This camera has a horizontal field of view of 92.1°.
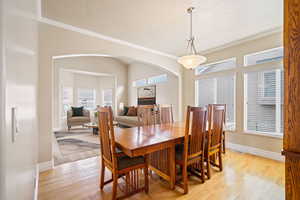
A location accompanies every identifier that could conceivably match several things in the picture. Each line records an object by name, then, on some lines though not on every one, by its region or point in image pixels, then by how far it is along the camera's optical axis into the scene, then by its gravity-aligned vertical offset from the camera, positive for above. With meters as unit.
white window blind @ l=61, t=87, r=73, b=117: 6.69 -0.02
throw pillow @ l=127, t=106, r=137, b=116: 6.28 -0.54
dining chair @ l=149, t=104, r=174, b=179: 2.06 -0.95
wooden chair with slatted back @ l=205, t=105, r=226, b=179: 2.20 -0.54
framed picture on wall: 6.22 +0.17
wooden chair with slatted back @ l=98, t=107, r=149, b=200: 1.66 -0.76
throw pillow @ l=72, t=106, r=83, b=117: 6.24 -0.58
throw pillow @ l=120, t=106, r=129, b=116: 6.60 -0.58
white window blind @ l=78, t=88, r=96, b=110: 7.30 +0.03
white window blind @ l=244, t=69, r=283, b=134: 2.98 -0.05
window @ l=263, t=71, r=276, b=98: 3.06 +0.32
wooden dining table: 1.56 -0.51
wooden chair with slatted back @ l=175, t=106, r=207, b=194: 1.87 -0.61
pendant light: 2.53 +0.69
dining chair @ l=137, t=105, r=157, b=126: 2.85 -0.33
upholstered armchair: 5.88 -0.88
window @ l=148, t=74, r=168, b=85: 5.63 +0.81
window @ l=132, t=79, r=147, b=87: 6.71 +0.78
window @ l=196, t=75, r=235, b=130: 3.75 +0.17
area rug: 3.07 -1.25
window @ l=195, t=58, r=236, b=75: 3.79 +0.92
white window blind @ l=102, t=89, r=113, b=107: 7.80 +0.08
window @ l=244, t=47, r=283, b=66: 3.01 +0.94
